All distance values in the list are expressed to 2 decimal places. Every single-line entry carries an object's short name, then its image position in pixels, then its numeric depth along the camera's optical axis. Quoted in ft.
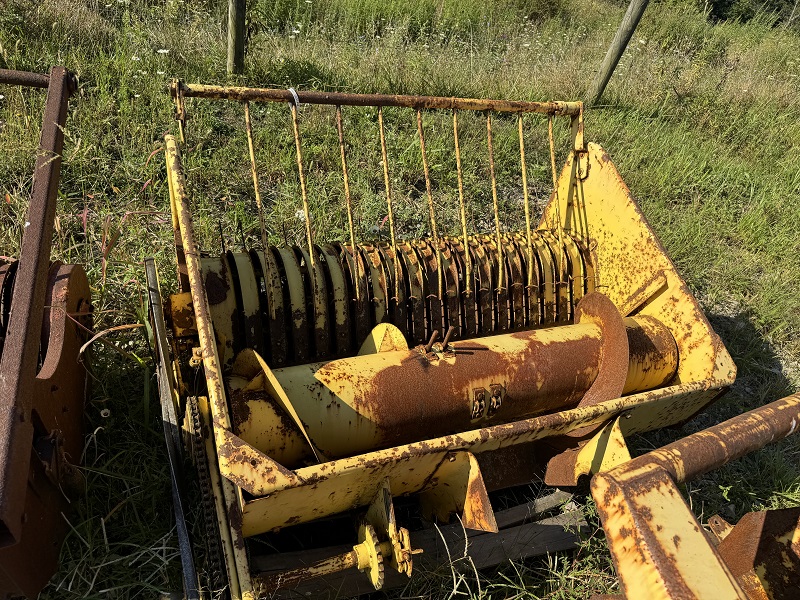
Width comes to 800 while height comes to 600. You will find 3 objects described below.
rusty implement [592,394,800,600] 3.27
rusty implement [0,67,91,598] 4.92
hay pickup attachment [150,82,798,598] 6.19
